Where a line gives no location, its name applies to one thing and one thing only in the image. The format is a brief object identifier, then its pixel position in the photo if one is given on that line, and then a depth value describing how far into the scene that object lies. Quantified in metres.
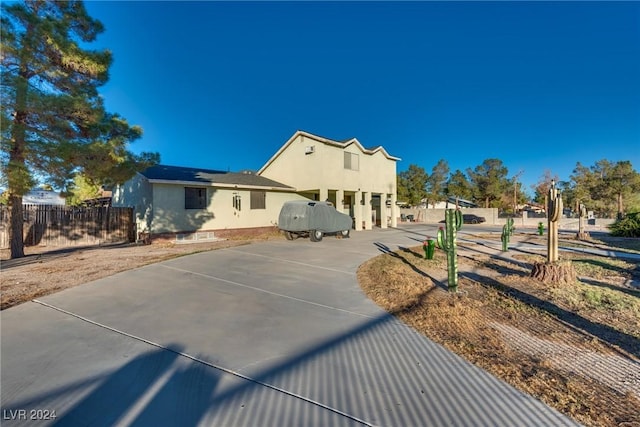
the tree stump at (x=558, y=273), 6.29
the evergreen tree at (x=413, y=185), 38.44
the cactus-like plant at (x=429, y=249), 9.46
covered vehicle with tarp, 13.14
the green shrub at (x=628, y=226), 16.31
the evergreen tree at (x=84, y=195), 22.21
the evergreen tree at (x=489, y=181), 40.38
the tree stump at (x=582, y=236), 15.41
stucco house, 13.72
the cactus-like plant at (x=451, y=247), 5.61
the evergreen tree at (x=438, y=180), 43.88
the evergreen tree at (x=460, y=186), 41.62
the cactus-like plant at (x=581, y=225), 14.93
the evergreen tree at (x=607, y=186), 30.06
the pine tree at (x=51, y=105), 8.01
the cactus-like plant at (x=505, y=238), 11.43
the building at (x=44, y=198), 22.05
